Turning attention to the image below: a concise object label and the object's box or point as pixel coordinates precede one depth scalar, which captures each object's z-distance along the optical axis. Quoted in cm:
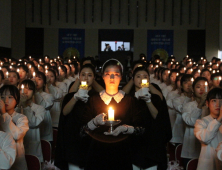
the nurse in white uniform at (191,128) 648
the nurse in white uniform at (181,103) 770
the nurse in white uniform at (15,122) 489
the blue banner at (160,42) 2317
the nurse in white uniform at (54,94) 909
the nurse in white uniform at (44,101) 752
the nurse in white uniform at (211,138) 484
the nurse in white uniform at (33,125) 620
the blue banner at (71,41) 2334
